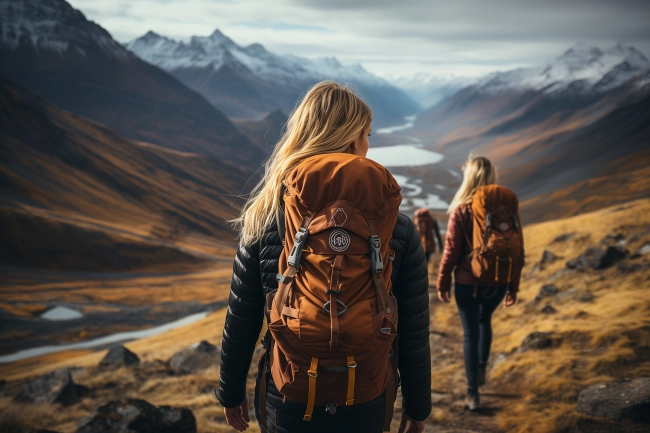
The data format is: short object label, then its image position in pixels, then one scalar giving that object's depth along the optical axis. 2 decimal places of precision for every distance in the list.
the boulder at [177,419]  6.77
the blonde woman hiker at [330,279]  2.64
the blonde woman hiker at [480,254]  5.93
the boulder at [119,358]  11.89
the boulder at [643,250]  14.42
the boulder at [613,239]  17.45
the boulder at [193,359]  11.58
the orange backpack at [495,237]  5.91
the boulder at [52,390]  8.88
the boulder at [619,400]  5.75
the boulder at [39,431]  6.14
